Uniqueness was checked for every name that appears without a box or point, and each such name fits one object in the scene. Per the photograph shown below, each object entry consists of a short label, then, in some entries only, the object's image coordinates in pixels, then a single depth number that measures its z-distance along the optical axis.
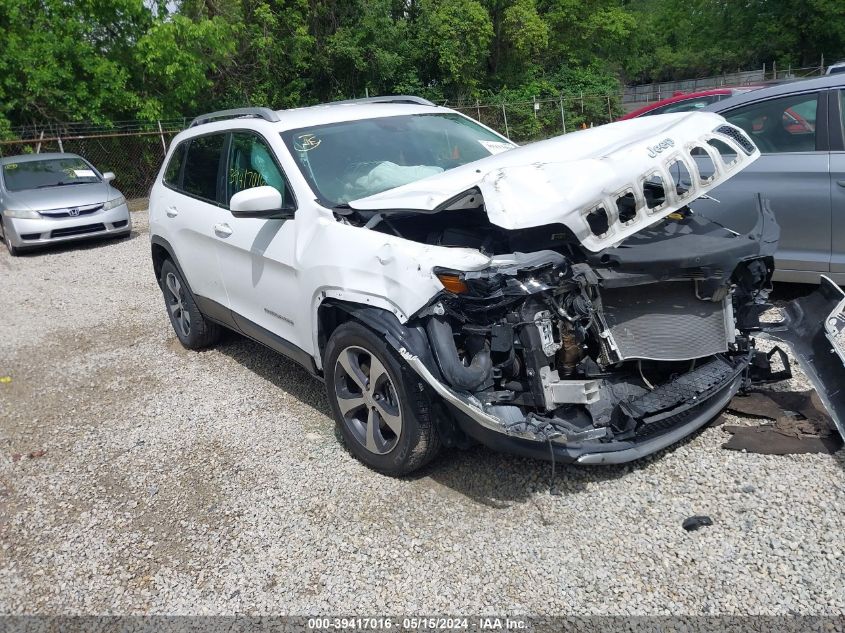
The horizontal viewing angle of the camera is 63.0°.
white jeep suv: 3.06
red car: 9.48
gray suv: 4.96
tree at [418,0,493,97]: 31.80
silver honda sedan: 11.40
